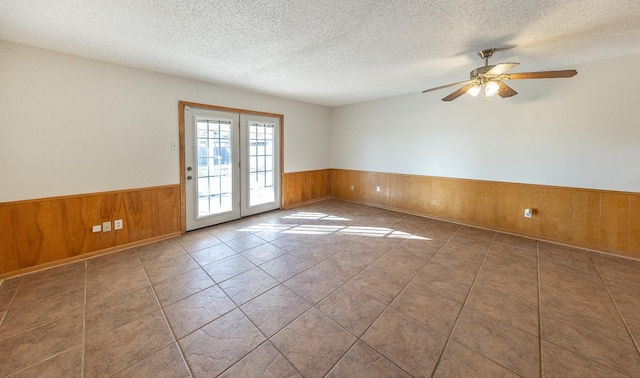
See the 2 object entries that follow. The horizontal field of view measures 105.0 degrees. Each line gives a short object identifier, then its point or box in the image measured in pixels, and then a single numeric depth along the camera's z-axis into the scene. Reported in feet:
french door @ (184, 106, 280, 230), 13.14
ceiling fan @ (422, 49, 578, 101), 7.67
